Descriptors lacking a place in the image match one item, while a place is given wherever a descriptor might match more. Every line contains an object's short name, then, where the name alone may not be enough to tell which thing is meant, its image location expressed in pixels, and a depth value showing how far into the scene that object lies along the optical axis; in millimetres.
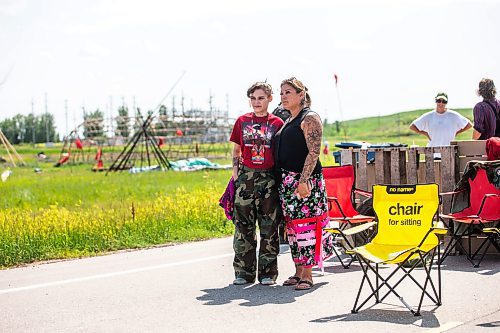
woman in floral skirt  9508
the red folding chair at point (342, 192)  11266
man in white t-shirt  13742
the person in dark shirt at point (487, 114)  12359
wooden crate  11336
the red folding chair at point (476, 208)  10562
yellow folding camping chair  8461
